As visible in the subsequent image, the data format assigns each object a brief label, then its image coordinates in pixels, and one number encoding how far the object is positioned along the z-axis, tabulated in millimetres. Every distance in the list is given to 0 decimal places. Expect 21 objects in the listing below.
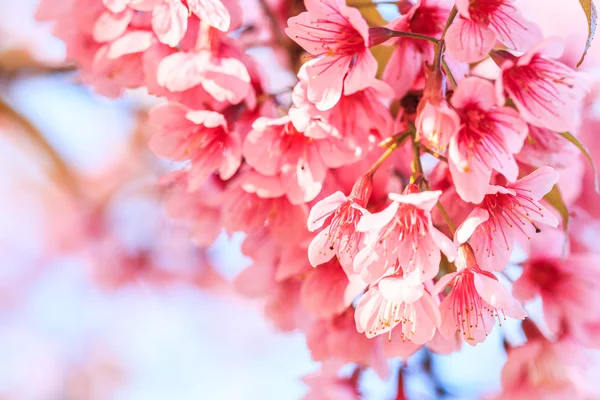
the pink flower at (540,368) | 529
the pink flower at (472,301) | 449
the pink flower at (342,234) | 460
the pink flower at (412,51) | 480
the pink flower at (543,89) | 453
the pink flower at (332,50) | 457
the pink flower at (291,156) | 485
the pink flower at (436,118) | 445
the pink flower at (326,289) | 501
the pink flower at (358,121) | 475
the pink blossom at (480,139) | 446
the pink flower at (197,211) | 548
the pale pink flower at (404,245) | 443
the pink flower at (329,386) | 557
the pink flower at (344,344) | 518
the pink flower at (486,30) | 447
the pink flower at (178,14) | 478
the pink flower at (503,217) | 455
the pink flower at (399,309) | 444
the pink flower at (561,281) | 519
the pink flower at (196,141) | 491
